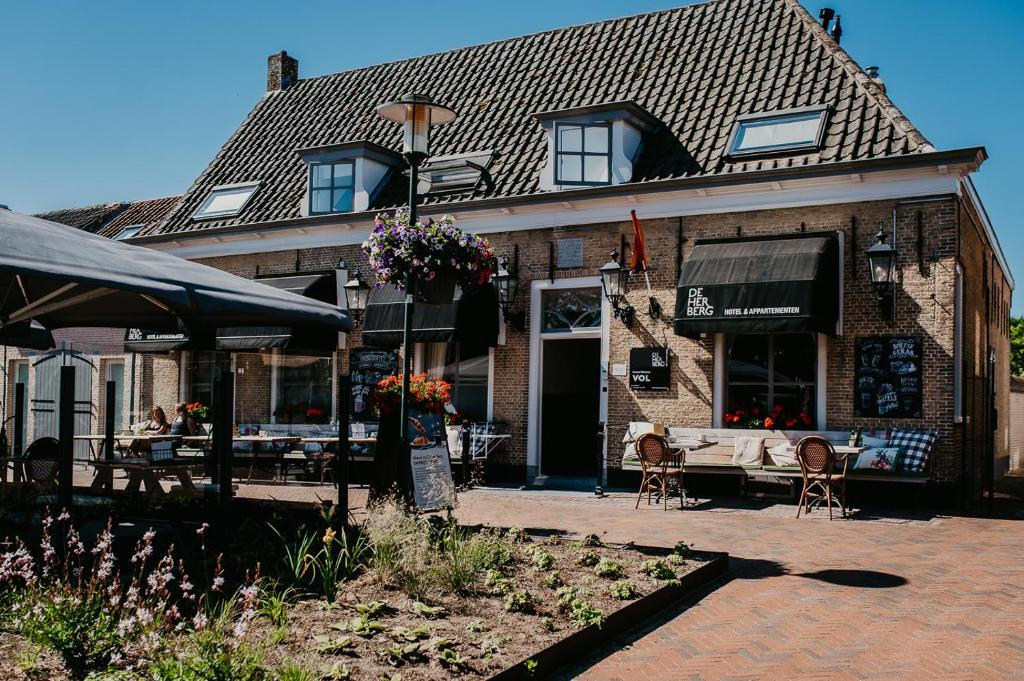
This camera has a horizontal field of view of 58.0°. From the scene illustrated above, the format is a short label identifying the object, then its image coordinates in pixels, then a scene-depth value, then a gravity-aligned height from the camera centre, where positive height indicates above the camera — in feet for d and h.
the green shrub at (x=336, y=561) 18.81 -4.01
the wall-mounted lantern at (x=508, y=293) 51.80 +5.05
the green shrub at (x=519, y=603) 18.92 -4.51
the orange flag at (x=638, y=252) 47.62 +6.87
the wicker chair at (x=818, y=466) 36.81 -3.16
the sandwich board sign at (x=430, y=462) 30.01 -2.69
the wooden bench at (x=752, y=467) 39.88 -3.64
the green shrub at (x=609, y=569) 22.25 -4.46
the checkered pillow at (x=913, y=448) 39.32 -2.53
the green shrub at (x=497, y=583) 20.02 -4.41
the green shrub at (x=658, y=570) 22.38 -4.52
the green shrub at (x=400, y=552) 19.52 -3.75
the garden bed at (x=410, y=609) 13.70 -4.42
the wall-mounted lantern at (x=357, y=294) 55.36 +5.20
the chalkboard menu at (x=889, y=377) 41.73 +0.54
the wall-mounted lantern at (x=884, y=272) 41.47 +5.26
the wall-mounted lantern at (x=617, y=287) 48.19 +5.11
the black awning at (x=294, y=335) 58.03 +2.83
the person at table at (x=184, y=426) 49.03 -2.62
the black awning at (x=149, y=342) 61.85 +2.42
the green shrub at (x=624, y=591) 20.38 -4.57
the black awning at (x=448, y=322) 51.16 +3.39
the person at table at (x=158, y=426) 52.16 -2.79
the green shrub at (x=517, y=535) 25.74 -4.31
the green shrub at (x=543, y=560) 22.82 -4.39
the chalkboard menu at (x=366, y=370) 56.24 +0.65
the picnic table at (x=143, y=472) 29.73 -3.26
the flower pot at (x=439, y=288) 30.81 +3.15
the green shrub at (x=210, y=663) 12.72 -4.02
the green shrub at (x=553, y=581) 20.93 -4.48
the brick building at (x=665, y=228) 42.39 +8.56
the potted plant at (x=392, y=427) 29.07 -1.48
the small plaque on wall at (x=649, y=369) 47.55 +0.83
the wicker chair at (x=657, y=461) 40.14 -3.30
